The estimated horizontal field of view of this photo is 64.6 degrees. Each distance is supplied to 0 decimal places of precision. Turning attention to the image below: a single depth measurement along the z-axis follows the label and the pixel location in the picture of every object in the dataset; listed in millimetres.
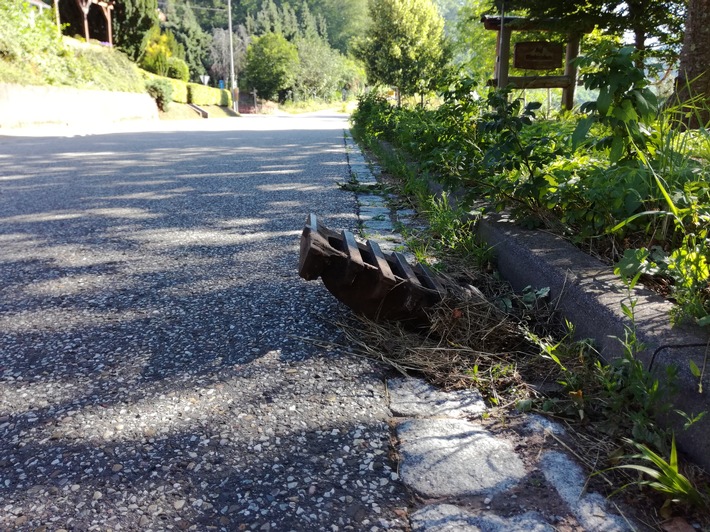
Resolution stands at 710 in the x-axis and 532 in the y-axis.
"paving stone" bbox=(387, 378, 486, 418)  1685
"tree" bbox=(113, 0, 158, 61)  30031
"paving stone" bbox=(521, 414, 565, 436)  1570
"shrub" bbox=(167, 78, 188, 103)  34500
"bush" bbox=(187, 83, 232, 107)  37781
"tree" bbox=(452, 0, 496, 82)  20453
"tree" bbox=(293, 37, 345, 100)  56969
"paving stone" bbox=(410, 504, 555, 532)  1199
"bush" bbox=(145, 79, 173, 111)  28250
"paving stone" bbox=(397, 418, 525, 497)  1350
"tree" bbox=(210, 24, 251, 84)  55806
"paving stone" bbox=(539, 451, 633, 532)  1210
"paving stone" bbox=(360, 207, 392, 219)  4270
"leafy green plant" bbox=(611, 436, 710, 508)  1198
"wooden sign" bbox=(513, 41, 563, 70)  11047
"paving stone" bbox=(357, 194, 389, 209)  4741
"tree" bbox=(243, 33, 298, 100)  50656
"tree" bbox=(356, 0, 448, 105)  20766
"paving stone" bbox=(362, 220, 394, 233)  3914
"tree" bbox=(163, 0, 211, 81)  51156
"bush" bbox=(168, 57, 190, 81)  37194
